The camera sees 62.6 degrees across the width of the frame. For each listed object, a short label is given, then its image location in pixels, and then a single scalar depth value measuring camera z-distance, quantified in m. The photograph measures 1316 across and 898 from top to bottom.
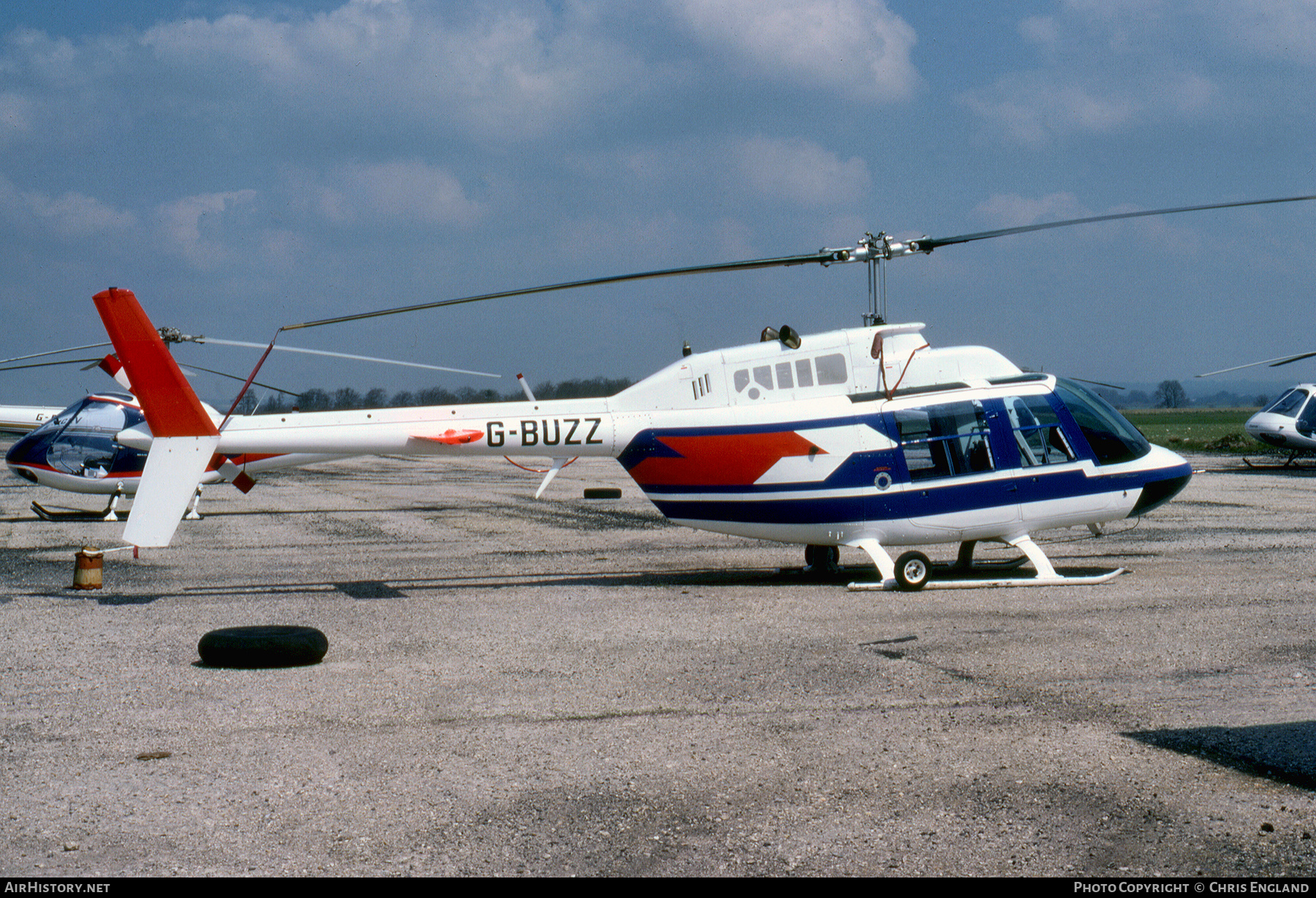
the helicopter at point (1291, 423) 30.83
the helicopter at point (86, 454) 20.92
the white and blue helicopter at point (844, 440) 12.55
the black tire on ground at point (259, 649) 8.84
